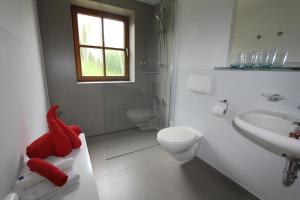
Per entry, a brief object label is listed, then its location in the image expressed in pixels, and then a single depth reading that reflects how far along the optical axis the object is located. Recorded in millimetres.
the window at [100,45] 2064
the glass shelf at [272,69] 980
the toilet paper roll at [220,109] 1369
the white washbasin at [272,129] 647
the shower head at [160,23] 2205
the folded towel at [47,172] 836
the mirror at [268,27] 982
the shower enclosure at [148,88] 2191
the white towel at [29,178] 785
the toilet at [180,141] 1459
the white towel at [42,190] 779
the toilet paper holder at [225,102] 1381
